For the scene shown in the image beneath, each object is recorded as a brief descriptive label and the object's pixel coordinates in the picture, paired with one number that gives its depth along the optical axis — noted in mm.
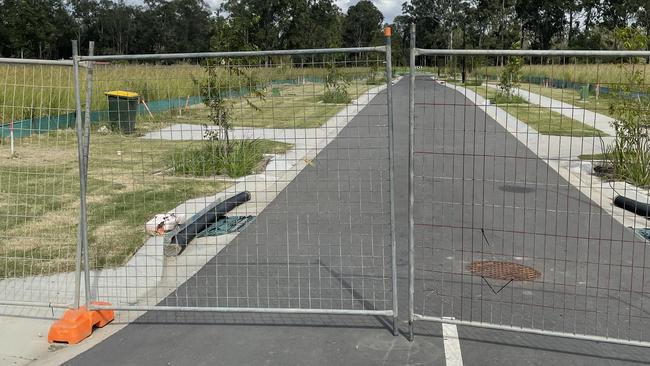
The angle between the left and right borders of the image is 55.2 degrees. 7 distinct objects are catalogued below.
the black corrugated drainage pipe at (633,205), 8102
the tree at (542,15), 97062
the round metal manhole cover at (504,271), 5930
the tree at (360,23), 125375
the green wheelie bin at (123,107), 16259
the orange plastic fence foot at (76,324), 4574
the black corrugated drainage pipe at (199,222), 6727
